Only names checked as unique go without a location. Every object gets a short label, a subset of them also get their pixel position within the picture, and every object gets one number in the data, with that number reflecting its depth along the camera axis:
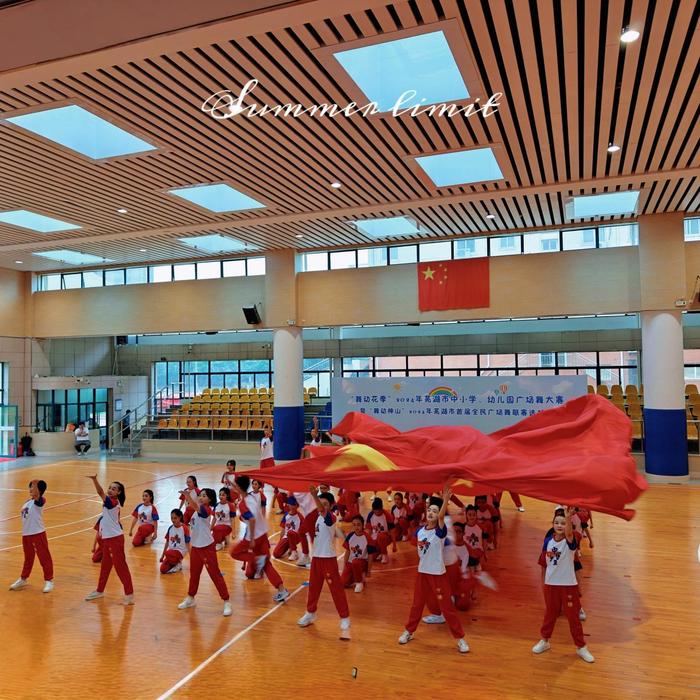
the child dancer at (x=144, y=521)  11.09
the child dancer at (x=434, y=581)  6.57
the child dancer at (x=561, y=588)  6.35
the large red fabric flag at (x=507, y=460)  6.90
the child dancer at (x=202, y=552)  7.69
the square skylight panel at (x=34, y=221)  15.49
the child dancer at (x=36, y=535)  8.71
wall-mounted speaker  20.09
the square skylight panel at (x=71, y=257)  20.45
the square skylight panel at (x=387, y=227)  17.26
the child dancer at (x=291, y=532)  9.66
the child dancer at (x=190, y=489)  9.06
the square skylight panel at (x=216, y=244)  18.66
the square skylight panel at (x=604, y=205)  15.16
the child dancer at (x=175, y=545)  9.64
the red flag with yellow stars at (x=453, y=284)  18.08
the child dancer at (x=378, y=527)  9.70
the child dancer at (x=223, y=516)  8.72
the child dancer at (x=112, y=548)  8.15
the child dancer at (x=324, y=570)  7.03
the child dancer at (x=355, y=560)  8.55
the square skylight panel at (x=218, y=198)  13.59
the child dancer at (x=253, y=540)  8.27
